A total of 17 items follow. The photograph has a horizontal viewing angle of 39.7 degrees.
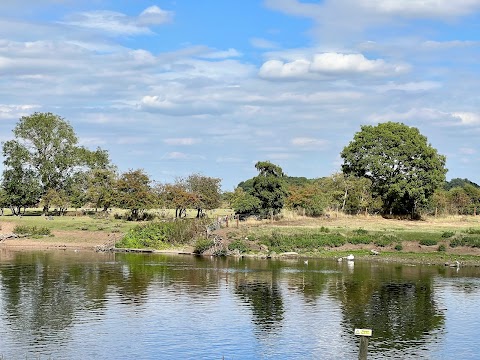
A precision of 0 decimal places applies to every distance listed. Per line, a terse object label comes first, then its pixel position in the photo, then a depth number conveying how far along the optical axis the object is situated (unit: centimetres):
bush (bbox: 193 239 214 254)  8106
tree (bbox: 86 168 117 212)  10719
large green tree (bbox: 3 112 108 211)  11588
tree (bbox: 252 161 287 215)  10000
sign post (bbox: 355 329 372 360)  2397
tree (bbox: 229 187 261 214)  9832
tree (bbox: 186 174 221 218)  10971
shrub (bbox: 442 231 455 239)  8069
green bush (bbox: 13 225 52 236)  9188
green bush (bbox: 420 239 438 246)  7950
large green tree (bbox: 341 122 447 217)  10362
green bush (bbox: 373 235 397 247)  8056
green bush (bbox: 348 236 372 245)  8131
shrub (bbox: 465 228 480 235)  8275
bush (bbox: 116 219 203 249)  8588
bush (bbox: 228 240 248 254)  8094
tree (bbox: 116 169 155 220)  10456
